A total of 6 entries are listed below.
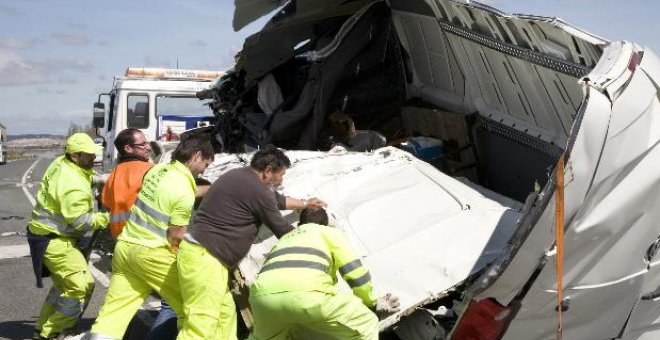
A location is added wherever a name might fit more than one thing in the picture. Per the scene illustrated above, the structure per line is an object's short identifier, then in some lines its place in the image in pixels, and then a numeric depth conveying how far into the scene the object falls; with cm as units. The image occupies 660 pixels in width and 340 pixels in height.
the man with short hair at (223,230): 383
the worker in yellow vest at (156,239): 421
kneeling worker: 332
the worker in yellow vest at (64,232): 521
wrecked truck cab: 284
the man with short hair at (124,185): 490
